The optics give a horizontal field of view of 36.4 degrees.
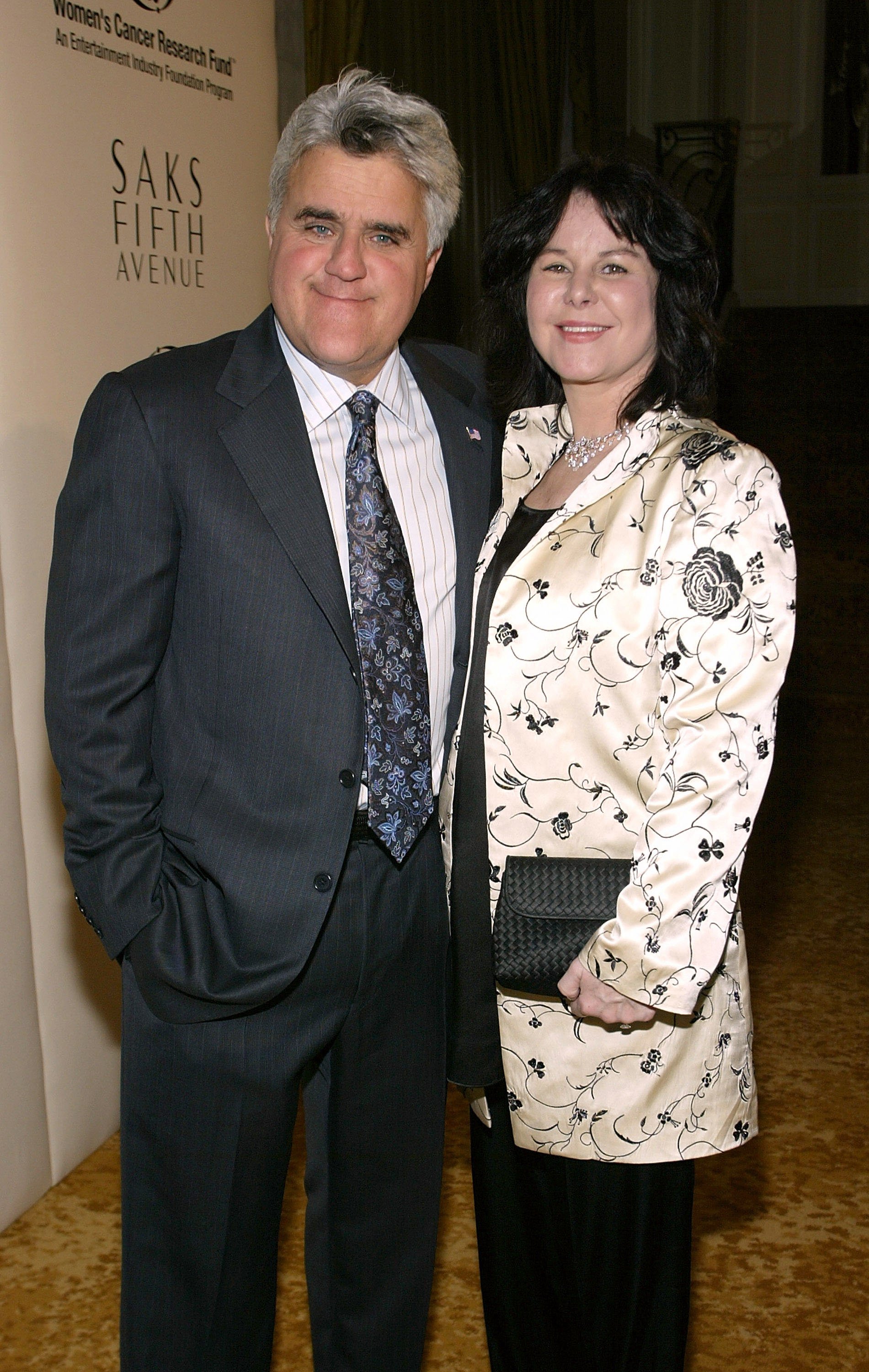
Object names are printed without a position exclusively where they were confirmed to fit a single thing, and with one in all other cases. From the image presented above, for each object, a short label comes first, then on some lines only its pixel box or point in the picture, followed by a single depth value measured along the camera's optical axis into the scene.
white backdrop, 2.55
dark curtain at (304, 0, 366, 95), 3.63
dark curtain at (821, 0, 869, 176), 10.26
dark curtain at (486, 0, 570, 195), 6.40
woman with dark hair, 1.58
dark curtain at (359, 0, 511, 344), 5.49
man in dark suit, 1.69
